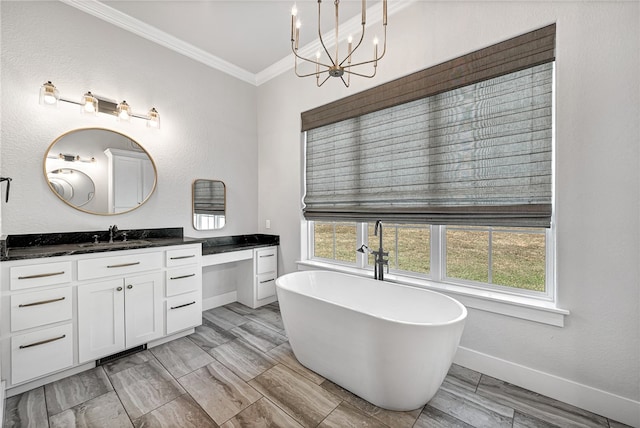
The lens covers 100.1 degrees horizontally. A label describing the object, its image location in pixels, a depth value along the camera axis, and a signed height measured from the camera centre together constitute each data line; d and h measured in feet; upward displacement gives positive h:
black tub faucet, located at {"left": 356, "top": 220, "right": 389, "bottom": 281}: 7.68 -1.38
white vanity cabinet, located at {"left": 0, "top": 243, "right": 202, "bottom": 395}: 5.65 -2.38
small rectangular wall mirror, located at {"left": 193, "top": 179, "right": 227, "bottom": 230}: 10.38 +0.29
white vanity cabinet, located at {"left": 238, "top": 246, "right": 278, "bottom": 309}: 10.71 -2.85
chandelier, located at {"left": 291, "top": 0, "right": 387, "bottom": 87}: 4.79 +4.48
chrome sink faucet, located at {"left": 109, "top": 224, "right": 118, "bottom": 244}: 8.05 -0.60
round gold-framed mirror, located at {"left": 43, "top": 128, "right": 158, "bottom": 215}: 7.51 +1.22
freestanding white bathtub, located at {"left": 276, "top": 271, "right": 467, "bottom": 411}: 4.81 -2.58
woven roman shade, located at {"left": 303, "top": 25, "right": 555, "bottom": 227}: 5.77 +1.61
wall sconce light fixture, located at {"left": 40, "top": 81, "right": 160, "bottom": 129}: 6.89 +3.09
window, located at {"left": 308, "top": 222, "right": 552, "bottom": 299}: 6.29 -1.14
